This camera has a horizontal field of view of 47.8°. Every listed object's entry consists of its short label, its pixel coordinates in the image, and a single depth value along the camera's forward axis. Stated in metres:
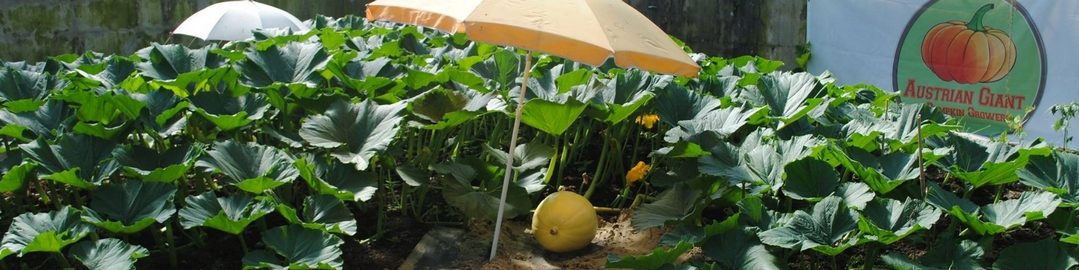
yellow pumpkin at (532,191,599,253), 3.49
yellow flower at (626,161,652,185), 3.86
